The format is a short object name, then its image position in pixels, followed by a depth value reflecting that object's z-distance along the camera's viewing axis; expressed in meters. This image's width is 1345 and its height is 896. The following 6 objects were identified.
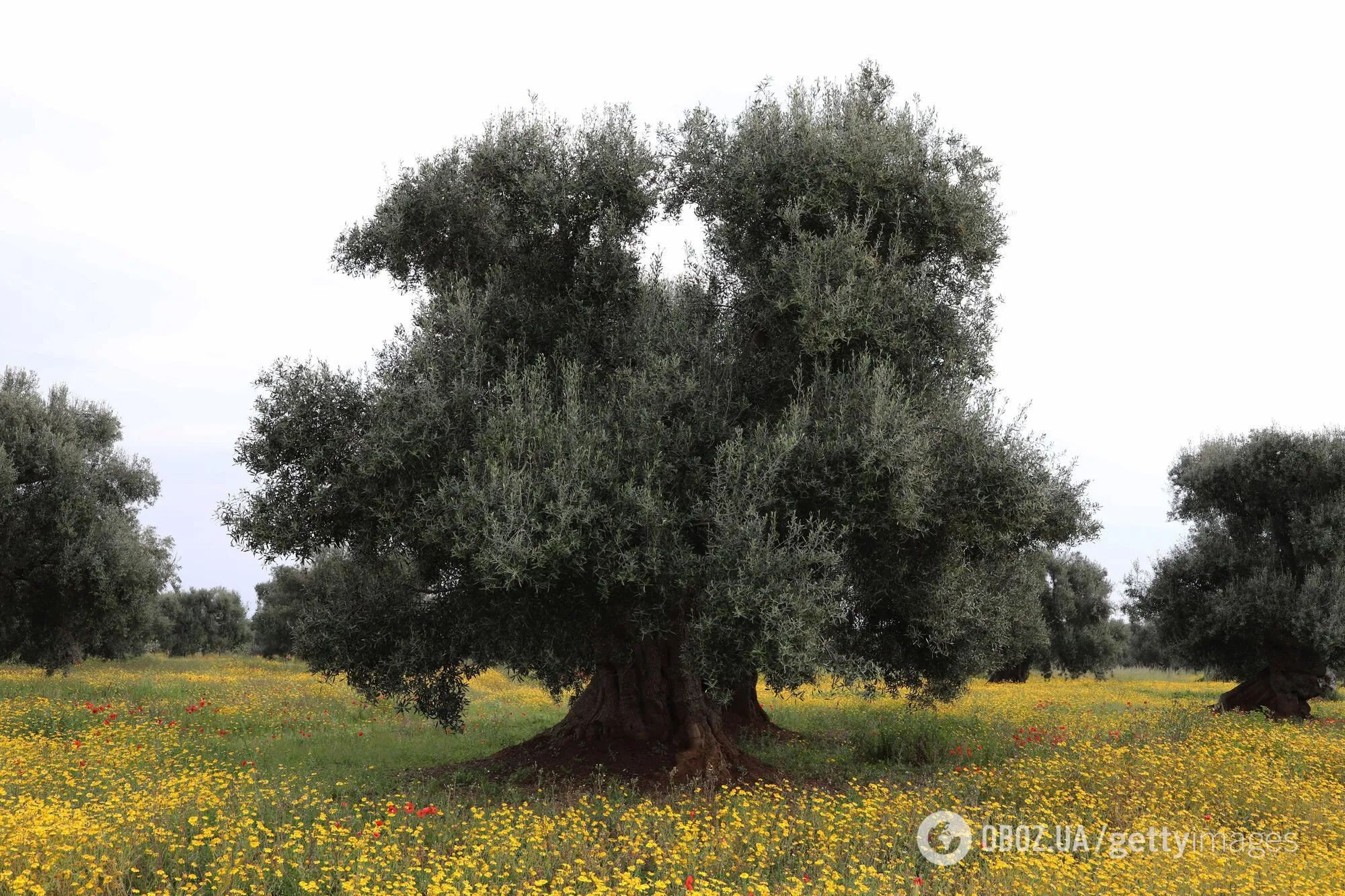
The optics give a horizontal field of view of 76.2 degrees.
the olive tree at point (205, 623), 72.88
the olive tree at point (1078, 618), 53.41
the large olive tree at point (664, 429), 12.37
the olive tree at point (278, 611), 54.91
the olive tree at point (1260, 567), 26.84
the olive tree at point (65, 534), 27.84
